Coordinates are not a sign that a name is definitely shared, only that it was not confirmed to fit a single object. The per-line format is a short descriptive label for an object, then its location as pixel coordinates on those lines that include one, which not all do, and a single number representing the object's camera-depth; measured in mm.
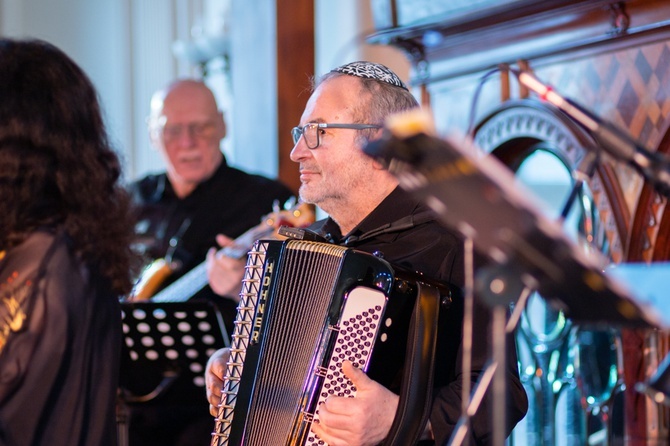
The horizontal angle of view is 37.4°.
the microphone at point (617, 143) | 2074
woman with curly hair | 2316
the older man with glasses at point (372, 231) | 2834
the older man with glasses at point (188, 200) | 4891
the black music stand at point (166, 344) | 4050
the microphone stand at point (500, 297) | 1905
